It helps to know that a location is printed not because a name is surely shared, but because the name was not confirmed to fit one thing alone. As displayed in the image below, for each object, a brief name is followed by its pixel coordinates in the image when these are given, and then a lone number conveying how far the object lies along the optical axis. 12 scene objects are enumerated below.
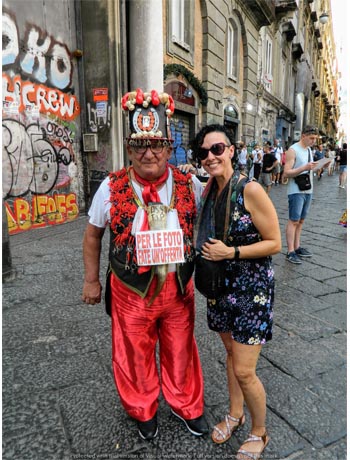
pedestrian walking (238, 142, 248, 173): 12.00
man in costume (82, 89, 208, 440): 1.76
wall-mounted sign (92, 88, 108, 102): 7.38
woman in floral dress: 1.57
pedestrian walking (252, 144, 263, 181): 12.30
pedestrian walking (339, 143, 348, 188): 13.11
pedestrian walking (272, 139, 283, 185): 13.96
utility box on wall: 7.49
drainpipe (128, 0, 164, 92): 7.65
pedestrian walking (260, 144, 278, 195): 10.17
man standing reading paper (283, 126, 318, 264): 4.41
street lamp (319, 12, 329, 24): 27.59
